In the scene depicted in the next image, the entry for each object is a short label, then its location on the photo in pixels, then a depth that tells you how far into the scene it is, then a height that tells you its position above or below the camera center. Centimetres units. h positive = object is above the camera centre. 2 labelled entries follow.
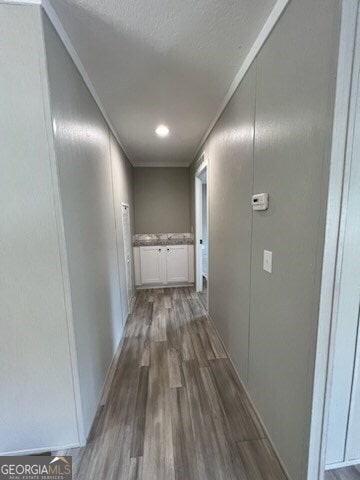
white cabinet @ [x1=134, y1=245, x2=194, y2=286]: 410 -98
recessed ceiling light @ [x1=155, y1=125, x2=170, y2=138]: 243 +106
